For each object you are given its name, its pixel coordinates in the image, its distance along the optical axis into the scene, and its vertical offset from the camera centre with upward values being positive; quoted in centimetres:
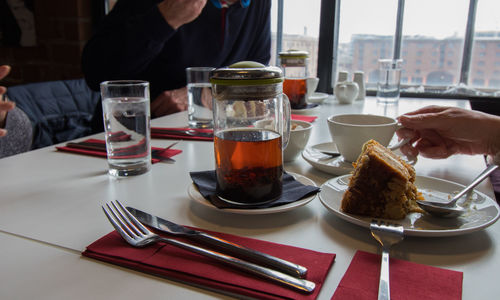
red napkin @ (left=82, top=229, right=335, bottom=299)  46 -25
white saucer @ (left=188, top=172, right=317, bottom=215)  64 -22
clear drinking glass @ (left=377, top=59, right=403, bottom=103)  188 -5
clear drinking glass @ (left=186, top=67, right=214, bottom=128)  133 -11
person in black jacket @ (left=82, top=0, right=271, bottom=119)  160 +10
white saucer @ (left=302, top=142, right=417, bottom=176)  85 -21
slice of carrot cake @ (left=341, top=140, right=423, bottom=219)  61 -18
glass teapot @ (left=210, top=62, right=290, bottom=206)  65 -12
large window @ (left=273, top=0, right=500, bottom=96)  246 +20
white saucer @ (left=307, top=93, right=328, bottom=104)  189 -15
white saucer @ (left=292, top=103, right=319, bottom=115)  159 -17
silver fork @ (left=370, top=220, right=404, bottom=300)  51 -22
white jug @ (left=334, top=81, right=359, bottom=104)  187 -11
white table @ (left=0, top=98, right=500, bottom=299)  48 -25
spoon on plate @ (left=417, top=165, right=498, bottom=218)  61 -21
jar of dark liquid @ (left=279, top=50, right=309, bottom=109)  163 -4
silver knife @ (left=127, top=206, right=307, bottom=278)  49 -24
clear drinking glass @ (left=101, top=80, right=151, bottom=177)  88 -15
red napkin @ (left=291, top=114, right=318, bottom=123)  146 -19
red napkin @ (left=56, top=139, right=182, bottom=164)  103 -23
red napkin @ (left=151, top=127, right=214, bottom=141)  120 -21
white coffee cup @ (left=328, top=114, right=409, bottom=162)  89 -15
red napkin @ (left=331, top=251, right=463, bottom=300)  45 -25
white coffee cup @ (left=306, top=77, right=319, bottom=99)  189 -9
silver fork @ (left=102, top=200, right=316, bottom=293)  47 -24
